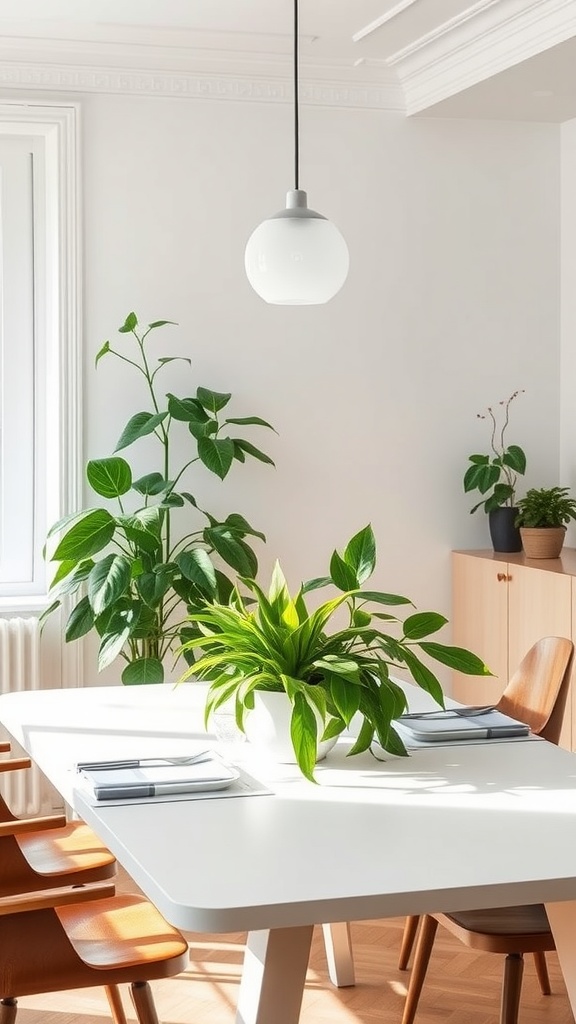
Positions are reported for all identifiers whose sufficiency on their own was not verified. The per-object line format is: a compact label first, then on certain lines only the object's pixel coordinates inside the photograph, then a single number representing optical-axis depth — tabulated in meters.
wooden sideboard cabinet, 4.33
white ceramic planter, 2.48
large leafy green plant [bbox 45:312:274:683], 4.15
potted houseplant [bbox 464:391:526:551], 4.89
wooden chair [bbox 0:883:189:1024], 2.12
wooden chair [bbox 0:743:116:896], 2.35
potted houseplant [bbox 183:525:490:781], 2.40
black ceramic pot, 4.90
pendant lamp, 2.76
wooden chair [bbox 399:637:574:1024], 2.42
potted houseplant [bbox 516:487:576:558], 4.68
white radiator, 4.48
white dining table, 1.76
